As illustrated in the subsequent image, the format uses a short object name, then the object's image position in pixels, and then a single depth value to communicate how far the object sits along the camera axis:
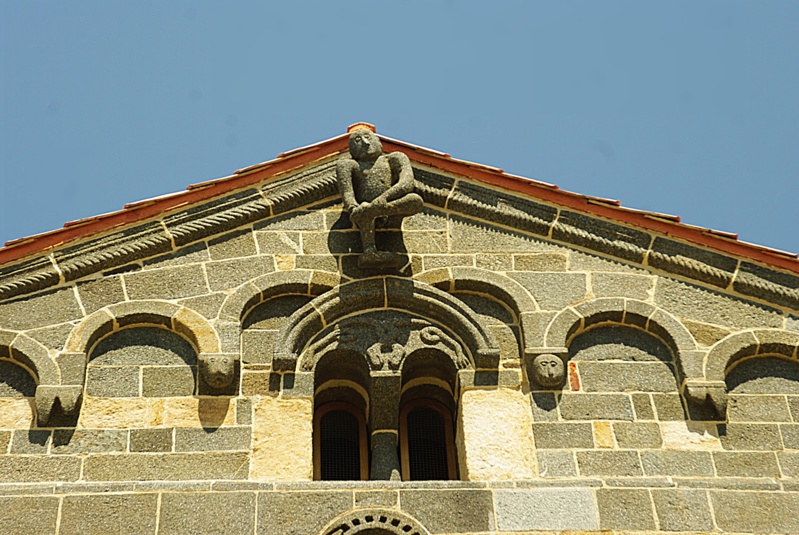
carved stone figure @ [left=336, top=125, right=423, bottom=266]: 12.60
